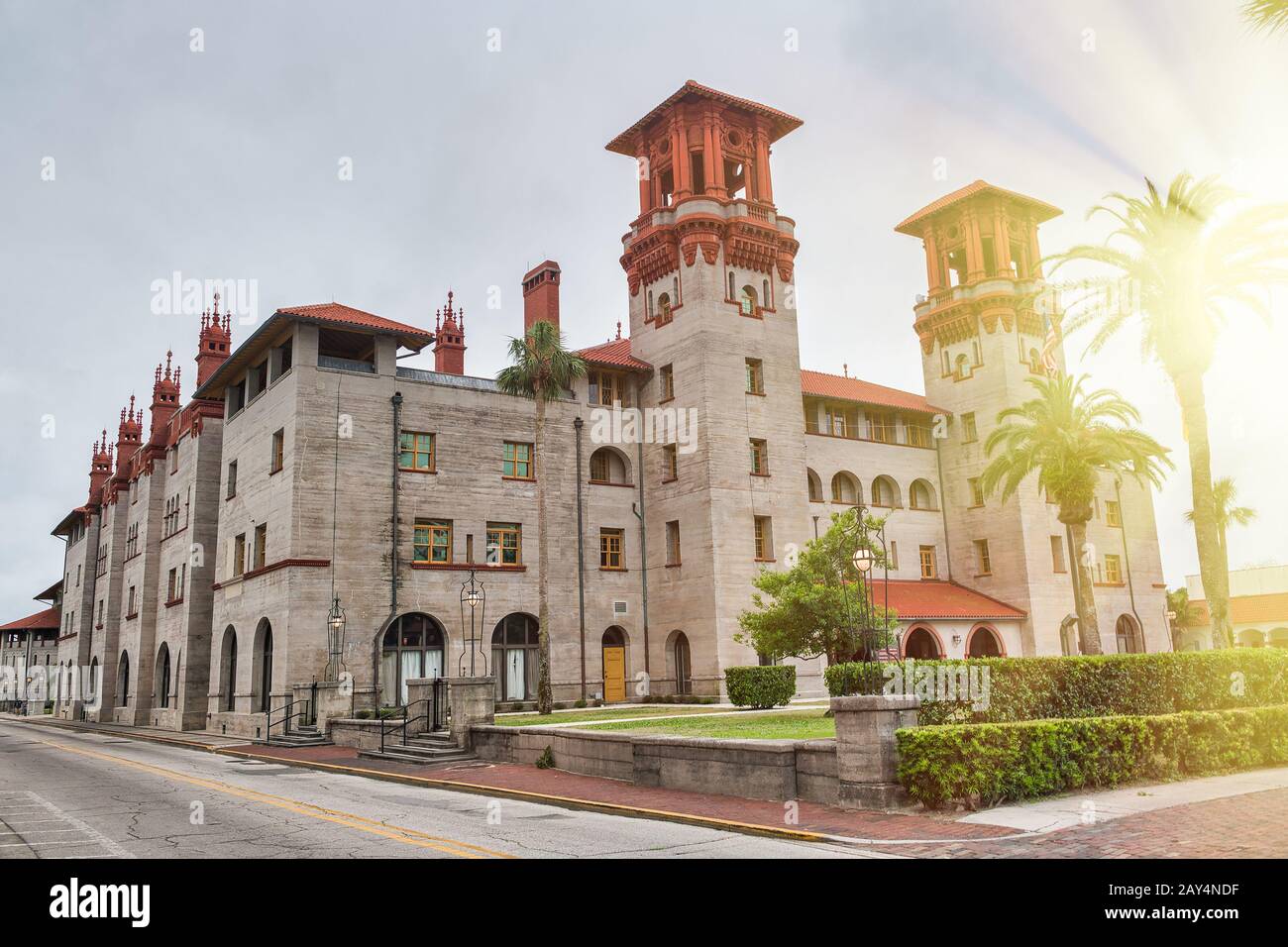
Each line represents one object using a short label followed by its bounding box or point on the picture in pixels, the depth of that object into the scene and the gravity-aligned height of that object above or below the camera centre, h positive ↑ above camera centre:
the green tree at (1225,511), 66.38 +8.26
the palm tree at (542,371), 33.50 +9.57
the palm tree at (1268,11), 16.56 +10.31
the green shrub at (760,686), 31.73 -1.50
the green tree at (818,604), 25.70 +0.89
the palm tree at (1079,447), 35.06 +6.48
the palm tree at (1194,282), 25.80 +9.29
